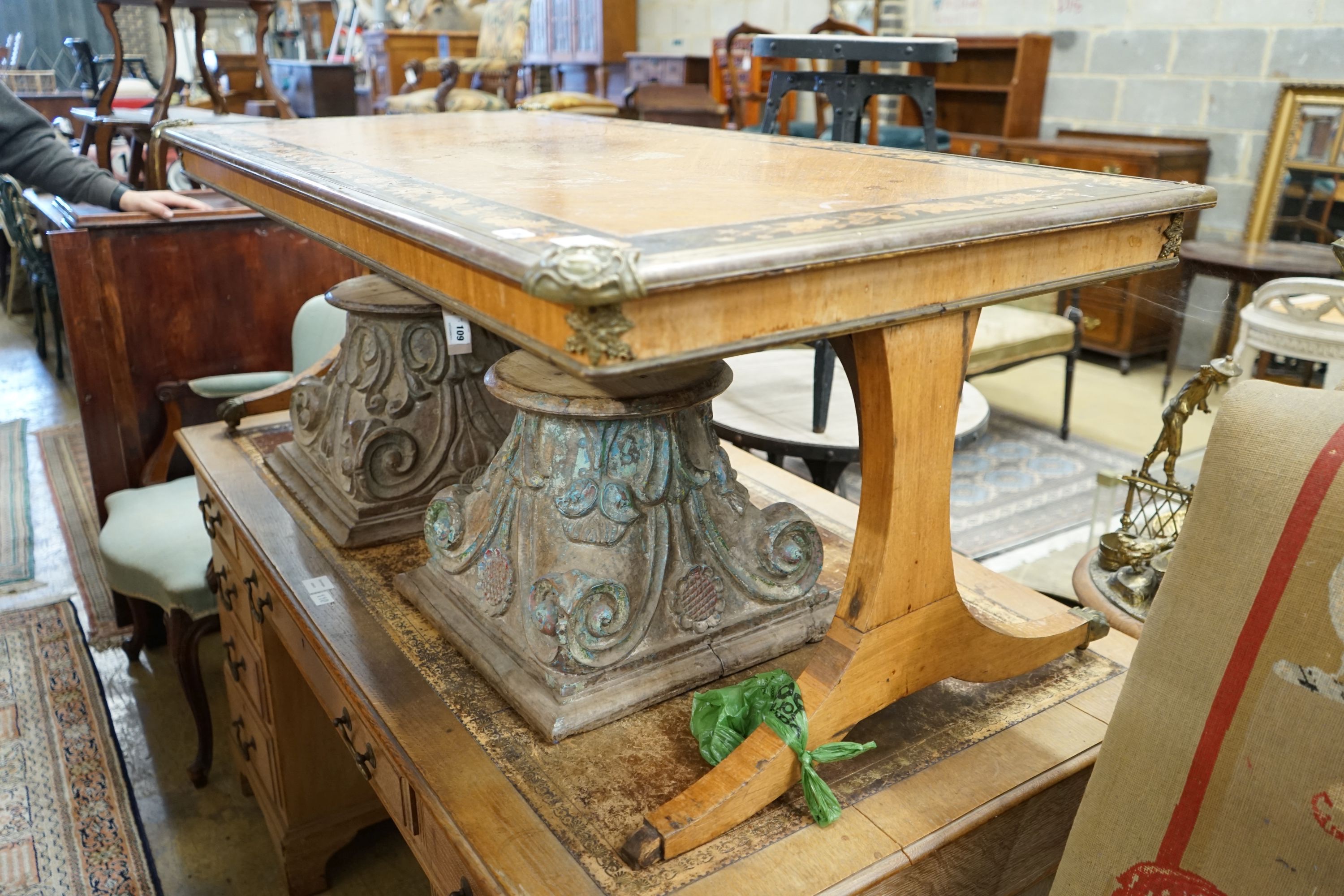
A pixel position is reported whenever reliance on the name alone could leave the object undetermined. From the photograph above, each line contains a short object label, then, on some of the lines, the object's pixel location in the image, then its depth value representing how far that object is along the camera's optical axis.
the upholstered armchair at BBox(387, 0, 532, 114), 7.23
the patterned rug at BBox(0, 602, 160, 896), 1.91
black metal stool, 2.31
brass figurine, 1.47
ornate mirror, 4.16
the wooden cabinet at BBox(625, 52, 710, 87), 6.93
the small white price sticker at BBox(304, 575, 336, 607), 1.25
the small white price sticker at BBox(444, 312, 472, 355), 1.39
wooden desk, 0.85
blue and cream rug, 3.26
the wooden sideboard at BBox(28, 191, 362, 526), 2.33
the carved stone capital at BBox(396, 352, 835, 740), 0.99
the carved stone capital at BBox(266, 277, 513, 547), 1.38
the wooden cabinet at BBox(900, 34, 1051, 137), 5.15
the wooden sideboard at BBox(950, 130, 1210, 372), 4.44
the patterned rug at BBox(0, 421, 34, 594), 3.03
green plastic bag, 0.88
